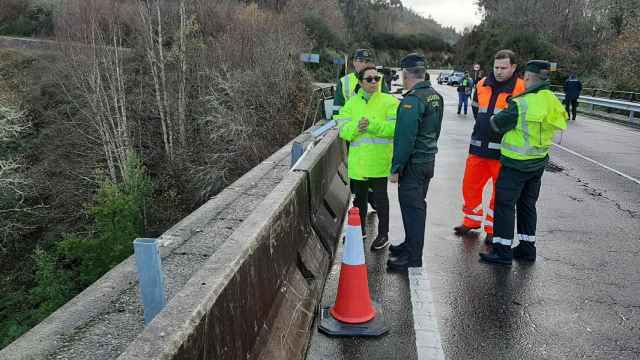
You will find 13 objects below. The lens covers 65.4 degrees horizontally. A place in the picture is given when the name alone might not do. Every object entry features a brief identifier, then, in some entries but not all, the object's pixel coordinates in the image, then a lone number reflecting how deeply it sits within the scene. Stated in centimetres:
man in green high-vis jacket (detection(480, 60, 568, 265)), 495
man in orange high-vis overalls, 565
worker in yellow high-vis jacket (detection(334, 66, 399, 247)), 512
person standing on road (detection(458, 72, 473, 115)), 2108
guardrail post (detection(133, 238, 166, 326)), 222
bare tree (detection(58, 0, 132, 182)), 2769
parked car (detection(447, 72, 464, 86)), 5247
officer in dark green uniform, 478
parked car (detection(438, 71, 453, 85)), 5633
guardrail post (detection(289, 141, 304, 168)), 554
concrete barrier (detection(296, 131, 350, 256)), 523
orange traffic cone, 390
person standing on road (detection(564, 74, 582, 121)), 2075
